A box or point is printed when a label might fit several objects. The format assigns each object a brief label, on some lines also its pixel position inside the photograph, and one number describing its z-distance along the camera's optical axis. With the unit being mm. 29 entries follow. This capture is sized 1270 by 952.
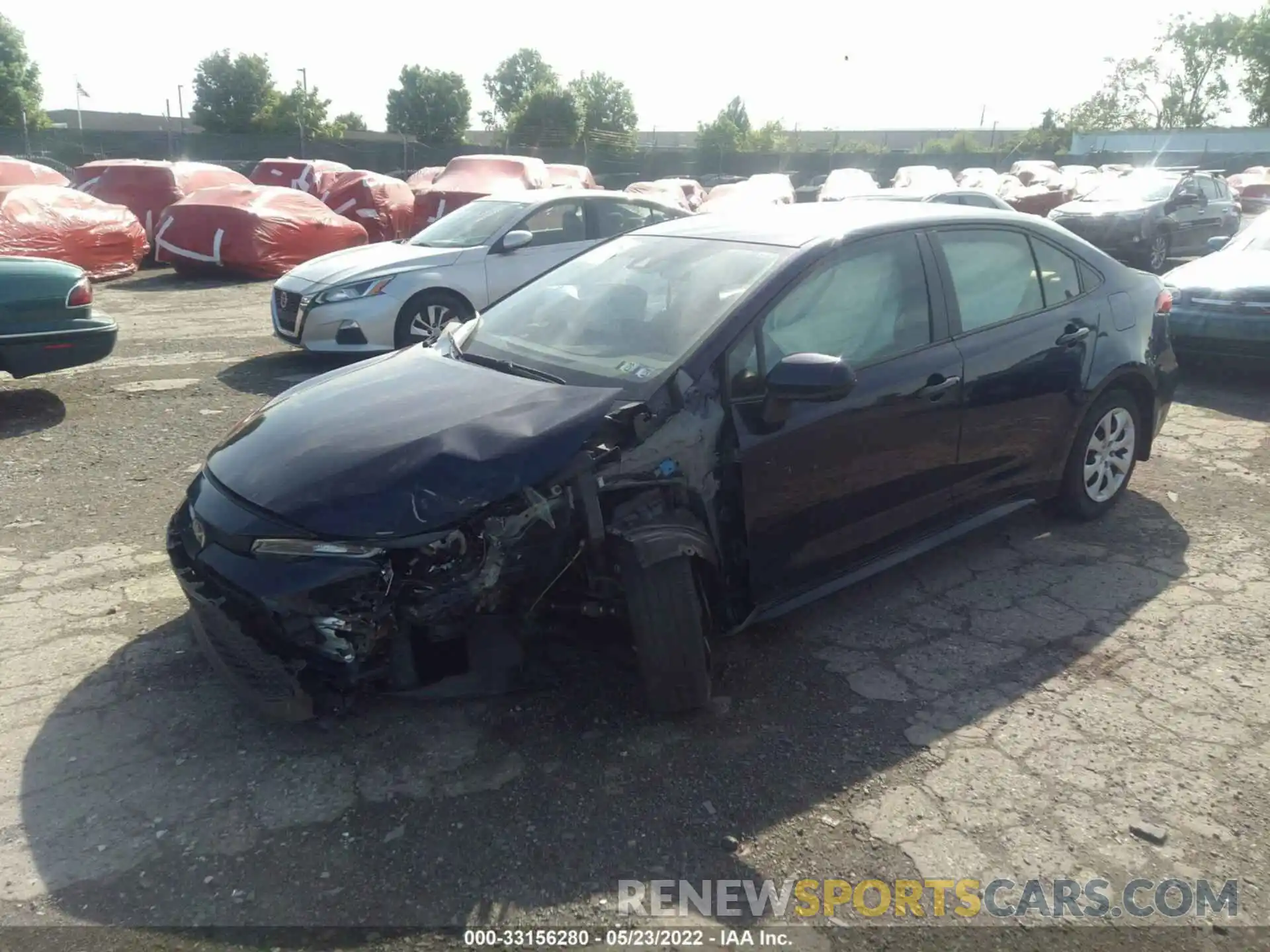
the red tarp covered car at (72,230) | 12648
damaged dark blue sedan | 3059
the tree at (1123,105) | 79250
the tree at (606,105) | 52431
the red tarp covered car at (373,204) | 17500
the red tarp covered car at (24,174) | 15883
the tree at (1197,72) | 76188
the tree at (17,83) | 47156
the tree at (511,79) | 84644
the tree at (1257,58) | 70188
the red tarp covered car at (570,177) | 22125
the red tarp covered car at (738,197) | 21109
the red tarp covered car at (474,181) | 17094
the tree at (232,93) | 53250
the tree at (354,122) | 64188
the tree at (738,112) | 65188
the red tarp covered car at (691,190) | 23219
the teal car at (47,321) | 6484
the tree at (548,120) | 44812
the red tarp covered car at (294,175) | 21156
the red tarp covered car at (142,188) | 16594
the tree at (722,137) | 52188
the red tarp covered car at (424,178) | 22716
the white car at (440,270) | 8383
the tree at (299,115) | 51344
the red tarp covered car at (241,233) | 14398
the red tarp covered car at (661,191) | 21203
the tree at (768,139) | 55172
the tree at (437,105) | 58875
